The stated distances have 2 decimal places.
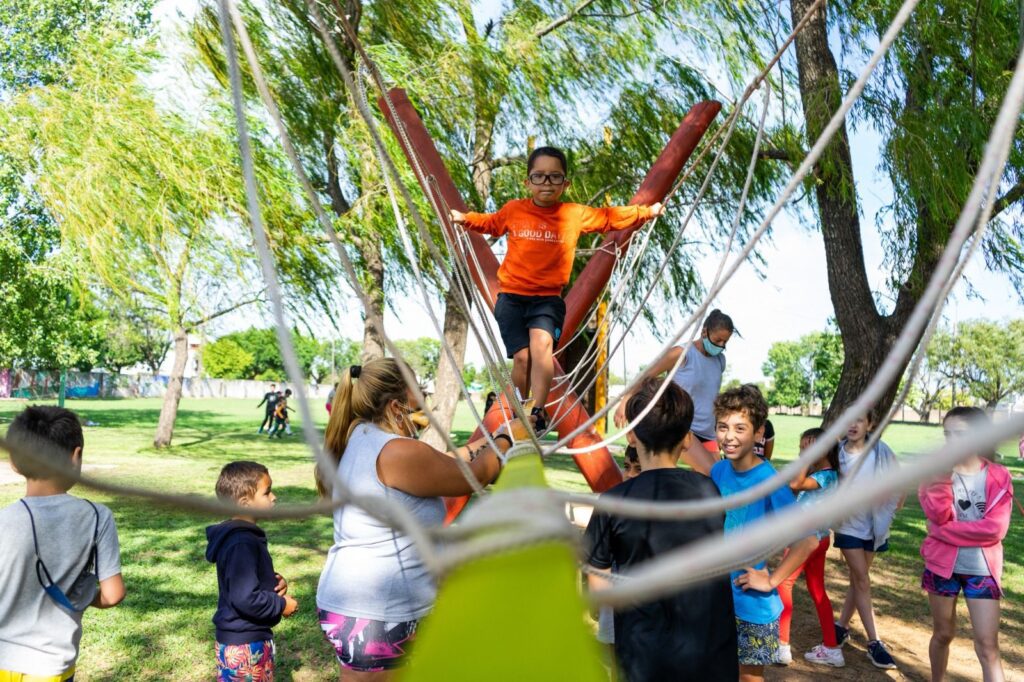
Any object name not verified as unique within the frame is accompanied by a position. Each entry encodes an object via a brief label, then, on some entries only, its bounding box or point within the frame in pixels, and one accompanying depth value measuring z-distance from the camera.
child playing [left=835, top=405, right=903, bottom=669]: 3.58
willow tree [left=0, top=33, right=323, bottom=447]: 7.68
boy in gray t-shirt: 1.81
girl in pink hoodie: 2.80
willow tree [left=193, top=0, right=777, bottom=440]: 7.42
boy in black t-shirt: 1.78
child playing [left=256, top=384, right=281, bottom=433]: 16.55
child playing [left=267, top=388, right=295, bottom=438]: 16.08
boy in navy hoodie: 2.18
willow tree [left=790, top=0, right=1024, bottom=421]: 4.46
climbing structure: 3.68
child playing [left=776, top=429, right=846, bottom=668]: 3.55
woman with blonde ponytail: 1.88
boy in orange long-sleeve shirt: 3.30
